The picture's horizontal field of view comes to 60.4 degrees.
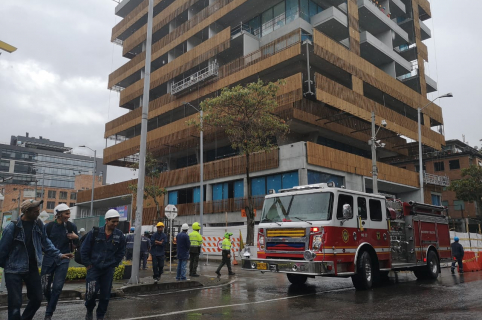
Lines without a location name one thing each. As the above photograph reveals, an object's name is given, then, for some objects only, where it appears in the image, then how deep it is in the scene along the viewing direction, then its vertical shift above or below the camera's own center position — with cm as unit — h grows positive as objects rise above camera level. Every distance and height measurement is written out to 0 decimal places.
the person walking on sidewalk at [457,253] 1684 -61
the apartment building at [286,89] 3106 +1342
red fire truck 1034 +6
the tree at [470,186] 4528 +563
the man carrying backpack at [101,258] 637 -28
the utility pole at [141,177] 1157 +185
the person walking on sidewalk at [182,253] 1292 -43
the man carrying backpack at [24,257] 566 -23
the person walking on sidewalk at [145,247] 1700 -31
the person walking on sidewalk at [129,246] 1786 -29
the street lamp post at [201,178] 2814 +417
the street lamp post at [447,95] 2683 +909
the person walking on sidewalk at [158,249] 1308 -31
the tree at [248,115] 2206 +658
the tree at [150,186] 3469 +443
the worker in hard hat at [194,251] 1491 -42
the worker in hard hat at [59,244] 688 -9
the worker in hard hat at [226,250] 1630 -46
